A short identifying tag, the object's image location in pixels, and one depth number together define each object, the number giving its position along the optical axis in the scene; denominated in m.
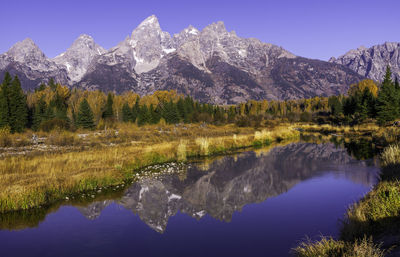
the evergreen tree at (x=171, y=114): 97.69
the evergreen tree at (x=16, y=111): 58.00
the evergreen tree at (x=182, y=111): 109.65
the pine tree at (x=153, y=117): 96.20
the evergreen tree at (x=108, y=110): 96.15
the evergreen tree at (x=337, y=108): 114.94
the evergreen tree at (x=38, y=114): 67.89
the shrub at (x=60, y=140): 37.94
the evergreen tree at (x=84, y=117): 68.38
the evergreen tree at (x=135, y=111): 100.66
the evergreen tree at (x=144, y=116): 92.44
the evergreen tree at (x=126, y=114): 96.19
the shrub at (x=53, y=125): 56.72
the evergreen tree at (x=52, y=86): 111.25
